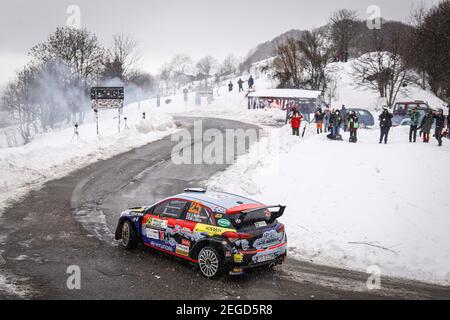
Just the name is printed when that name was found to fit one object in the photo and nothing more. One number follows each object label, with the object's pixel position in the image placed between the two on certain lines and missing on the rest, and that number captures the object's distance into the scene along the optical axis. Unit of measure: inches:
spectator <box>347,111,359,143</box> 768.9
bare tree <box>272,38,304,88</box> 1935.3
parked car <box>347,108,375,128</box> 1149.7
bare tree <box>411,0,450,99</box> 1424.7
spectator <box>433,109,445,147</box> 697.8
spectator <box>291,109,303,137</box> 872.9
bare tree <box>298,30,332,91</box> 1859.0
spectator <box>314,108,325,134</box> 907.9
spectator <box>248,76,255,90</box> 1913.5
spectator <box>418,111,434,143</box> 715.9
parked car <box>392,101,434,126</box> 1049.0
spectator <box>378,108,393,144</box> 737.6
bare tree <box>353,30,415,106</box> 1535.4
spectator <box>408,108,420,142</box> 730.8
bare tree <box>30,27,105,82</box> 1669.5
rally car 310.3
